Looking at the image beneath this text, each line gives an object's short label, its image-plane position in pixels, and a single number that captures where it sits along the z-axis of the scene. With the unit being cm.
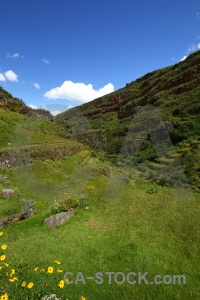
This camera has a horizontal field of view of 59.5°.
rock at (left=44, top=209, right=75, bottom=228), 875
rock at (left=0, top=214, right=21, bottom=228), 924
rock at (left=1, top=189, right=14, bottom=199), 1166
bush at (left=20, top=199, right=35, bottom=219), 972
